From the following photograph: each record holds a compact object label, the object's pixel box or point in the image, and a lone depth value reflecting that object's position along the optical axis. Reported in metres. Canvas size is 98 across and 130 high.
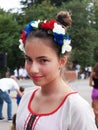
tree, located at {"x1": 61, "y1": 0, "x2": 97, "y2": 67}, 22.43
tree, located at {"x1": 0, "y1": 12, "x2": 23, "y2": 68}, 19.17
